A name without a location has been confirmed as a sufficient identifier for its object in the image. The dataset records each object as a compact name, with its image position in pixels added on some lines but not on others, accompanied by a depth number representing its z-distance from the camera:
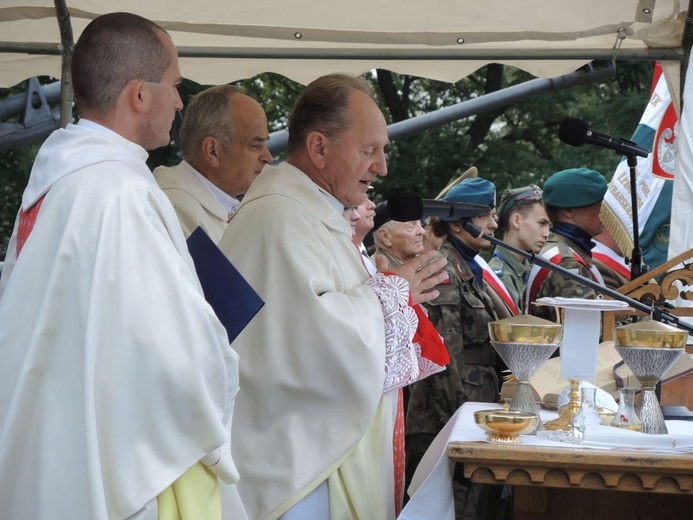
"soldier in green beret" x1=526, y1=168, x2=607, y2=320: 5.39
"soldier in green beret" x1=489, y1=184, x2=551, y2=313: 6.14
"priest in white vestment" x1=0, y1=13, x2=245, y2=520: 2.46
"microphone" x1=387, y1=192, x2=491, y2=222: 3.38
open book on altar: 3.98
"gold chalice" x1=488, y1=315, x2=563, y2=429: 3.30
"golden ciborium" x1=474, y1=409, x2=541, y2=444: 2.98
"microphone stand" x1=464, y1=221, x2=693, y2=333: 3.57
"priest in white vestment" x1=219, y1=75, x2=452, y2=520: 3.36
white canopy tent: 4.90
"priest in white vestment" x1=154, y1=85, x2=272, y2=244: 4.76
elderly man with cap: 5.68
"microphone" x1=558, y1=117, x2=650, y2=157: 4.16
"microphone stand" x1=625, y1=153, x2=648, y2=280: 4.39
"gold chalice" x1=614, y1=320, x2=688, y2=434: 3.23
